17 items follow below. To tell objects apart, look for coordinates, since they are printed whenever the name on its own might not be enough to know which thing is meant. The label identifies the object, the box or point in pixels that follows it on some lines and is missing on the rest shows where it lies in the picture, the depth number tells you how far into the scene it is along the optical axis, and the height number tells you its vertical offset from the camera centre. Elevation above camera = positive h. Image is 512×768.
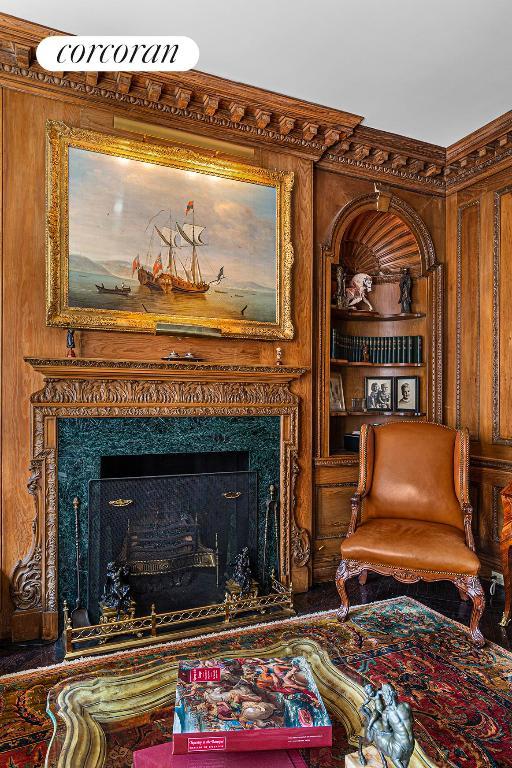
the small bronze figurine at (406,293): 3.92 +0.75
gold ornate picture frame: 2.75 +0.91
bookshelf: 3.48 +0.45
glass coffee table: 1.25 -0.94
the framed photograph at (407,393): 3.96 -0.05
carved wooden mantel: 2.63 -0.12
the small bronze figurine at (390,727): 1.09 -0.77
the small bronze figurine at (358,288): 3.96 +0.80
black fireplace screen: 2.79 -0.88
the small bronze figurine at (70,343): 2.70 +0.24
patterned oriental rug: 1.65 -1.31
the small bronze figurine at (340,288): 3.79 +0.77
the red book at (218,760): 1.21 -0.93
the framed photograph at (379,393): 3.98 -0.05
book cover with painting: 1.25 -0.88
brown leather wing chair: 2.56 -0.78
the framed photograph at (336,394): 3.83 -0.05
